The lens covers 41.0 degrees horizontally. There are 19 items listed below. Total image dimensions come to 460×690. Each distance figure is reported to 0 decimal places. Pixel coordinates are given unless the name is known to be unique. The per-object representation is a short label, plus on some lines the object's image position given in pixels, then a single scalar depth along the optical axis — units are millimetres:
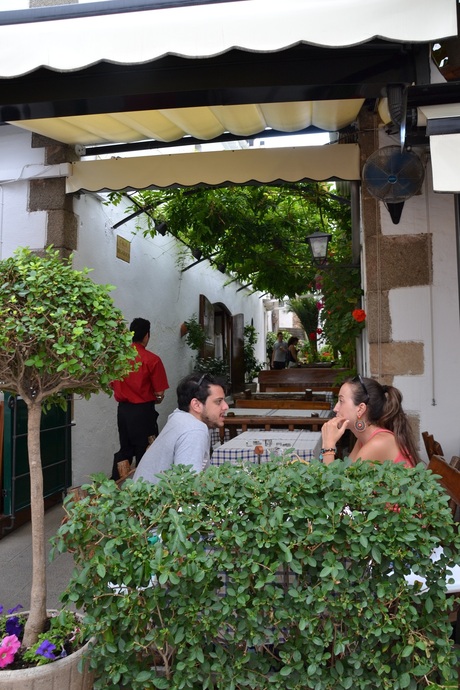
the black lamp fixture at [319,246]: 5801
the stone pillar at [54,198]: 5359
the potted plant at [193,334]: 9875
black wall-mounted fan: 3861
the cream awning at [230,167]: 4660
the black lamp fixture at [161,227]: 6930
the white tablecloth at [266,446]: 3852
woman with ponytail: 2775
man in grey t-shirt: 2574
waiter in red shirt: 5367
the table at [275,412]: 5875
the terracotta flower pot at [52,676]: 1879
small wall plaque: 7016
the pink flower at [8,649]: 1990
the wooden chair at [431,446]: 3462
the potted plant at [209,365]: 10449
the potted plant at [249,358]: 15336
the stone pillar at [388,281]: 4340
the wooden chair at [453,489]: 2125
